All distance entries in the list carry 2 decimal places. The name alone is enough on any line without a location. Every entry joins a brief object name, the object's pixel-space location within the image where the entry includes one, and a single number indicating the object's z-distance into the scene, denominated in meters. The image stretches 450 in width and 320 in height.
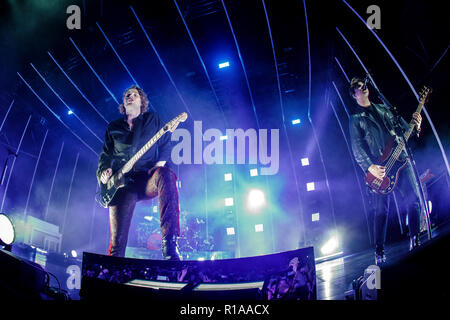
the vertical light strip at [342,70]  5.27
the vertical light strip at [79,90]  7.44
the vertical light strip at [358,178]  5.15
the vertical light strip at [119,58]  7.02
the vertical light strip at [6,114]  7.09
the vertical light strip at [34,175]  7.79
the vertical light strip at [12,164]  7.27
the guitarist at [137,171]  3.50
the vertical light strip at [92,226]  9.43
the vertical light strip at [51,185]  8.43
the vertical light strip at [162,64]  6.93
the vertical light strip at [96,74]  7.30
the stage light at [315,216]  8.53
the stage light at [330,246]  7.78
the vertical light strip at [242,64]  6.91
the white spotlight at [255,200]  9.56
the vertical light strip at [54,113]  7.61
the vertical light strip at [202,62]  6.86
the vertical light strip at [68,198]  8.91
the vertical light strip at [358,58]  4.28
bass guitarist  3.56
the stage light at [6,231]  2.93
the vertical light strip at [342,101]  5.20
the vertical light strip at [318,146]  7.14
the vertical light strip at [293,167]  8.78
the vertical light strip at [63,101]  7.61
